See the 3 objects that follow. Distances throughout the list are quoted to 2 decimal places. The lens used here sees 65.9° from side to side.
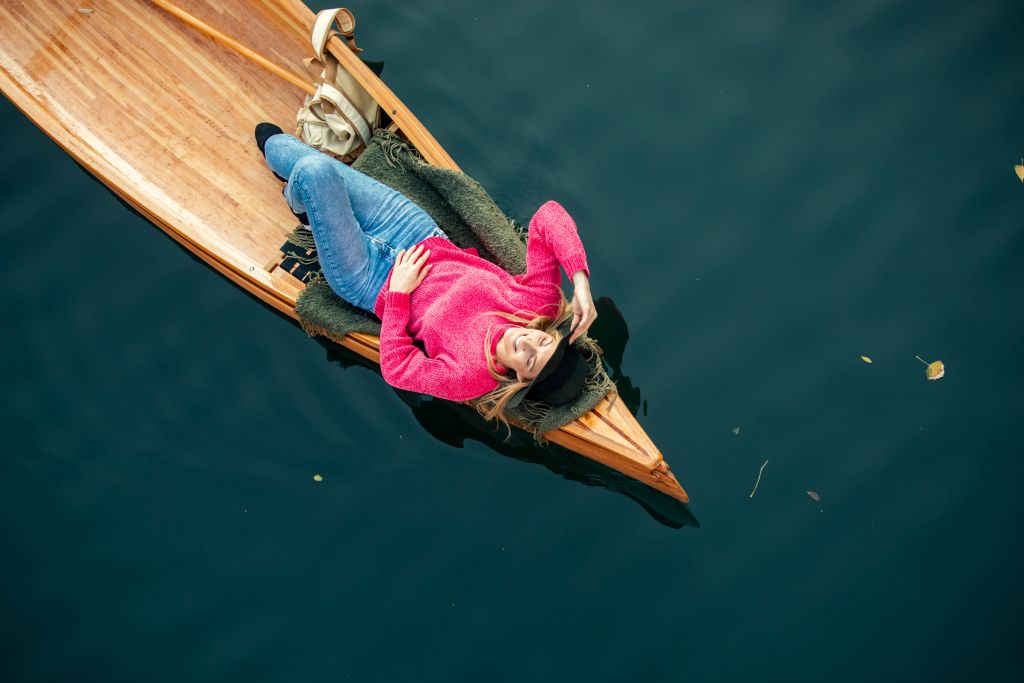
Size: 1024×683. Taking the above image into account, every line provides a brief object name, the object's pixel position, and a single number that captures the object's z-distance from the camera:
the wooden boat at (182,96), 3.93
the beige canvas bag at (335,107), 3.83
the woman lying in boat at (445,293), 3.12
